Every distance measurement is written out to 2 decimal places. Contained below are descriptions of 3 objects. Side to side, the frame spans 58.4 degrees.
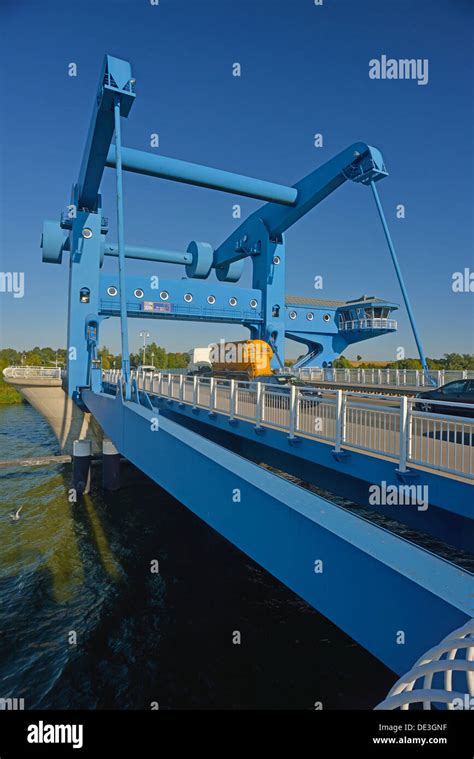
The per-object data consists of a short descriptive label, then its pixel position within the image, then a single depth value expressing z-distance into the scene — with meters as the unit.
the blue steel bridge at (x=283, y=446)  3.11
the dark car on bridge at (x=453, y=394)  10.24
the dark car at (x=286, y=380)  16.23
